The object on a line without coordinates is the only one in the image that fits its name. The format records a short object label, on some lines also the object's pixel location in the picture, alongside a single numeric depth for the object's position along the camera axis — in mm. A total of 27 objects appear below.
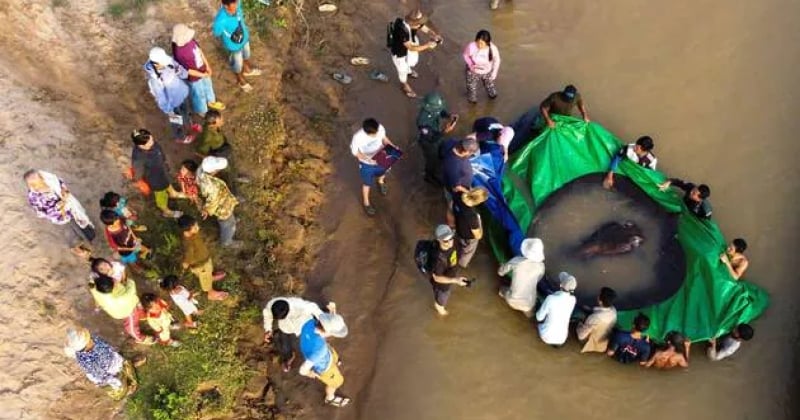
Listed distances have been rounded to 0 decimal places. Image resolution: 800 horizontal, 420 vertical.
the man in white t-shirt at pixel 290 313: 6934
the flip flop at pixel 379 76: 11148
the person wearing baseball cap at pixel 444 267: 7754
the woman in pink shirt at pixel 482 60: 9938
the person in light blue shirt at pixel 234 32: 9242
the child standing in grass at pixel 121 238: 7582
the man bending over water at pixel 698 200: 9016
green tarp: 8555
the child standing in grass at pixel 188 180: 8164
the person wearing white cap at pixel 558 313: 8070
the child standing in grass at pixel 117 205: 7727
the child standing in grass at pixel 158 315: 7500
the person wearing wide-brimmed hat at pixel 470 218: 8359
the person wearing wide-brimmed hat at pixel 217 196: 8008
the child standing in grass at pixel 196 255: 7562
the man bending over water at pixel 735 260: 8656
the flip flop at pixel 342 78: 11102
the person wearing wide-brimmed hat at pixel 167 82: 8641
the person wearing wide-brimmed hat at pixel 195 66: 8758
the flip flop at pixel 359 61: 11312
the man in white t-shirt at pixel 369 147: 8609
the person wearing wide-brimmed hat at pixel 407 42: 9969
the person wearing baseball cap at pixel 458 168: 8617
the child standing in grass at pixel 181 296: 7602
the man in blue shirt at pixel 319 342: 7094
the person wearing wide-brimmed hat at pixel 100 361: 6895
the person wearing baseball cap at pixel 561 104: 9617
